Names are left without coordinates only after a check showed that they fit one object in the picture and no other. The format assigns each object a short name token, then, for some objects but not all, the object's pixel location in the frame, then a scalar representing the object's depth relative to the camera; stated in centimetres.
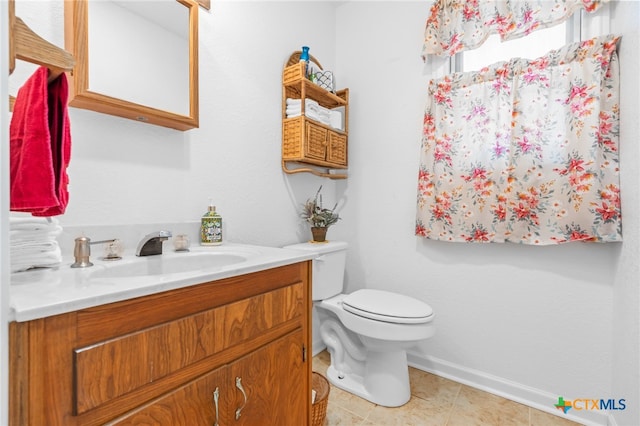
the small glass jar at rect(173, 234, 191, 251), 115
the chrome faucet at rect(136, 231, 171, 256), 101
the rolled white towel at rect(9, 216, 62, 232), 72
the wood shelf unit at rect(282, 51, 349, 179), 168
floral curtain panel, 136
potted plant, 184
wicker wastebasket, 130
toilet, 144
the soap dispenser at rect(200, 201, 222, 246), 126
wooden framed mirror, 92
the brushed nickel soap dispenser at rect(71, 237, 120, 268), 84
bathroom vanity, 51
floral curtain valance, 148
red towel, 63
